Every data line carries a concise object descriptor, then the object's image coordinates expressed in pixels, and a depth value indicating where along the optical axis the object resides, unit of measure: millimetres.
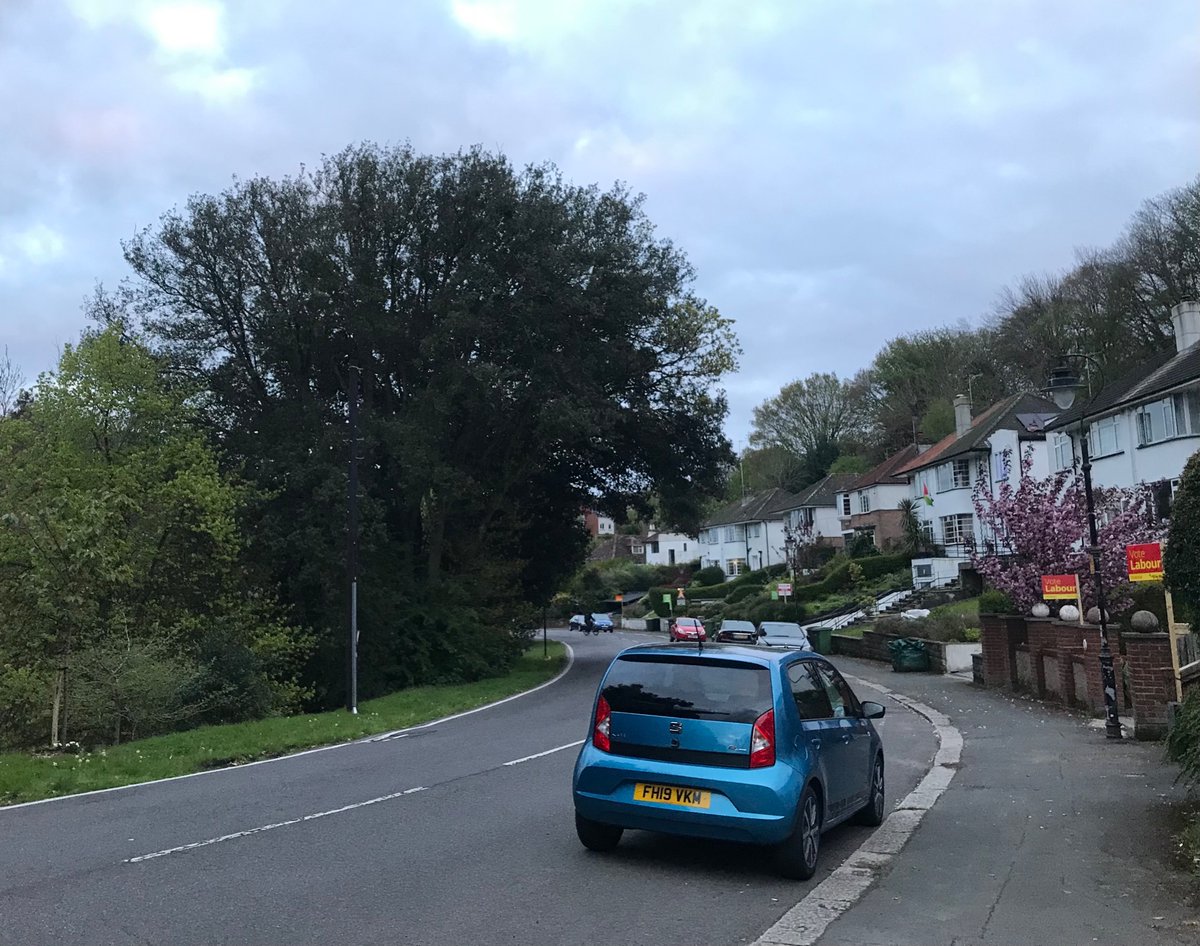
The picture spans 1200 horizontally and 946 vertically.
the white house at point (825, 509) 81569
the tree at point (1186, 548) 8586
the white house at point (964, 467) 51969
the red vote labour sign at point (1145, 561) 14594
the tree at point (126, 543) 21641
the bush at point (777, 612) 55406
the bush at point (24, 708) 19672
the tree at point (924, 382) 73719
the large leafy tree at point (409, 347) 29156
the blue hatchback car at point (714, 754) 7289
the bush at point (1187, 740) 8117
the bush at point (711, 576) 89625
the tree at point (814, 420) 94625
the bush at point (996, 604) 28844
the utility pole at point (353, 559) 22328
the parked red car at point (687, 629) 40125
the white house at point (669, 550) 115375
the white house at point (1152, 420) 34156
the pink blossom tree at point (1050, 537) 22828
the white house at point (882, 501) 69750
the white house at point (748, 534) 88500
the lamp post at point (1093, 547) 14586
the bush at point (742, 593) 72938
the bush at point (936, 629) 31766
